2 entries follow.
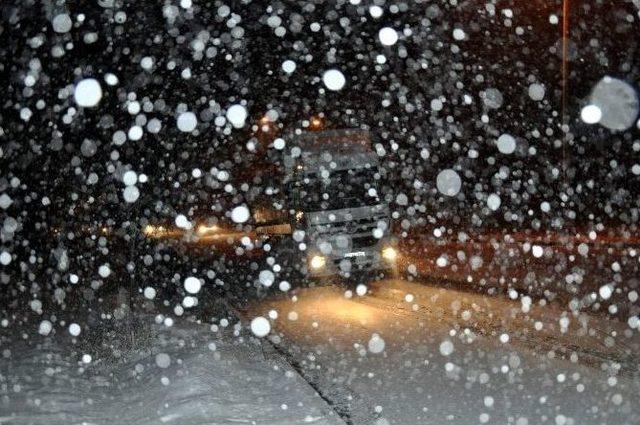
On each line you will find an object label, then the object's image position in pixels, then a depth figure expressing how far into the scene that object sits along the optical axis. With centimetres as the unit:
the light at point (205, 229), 4975
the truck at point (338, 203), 1670
